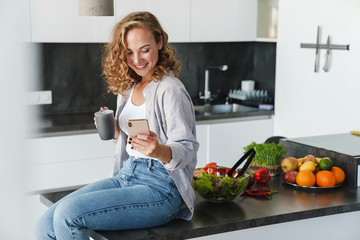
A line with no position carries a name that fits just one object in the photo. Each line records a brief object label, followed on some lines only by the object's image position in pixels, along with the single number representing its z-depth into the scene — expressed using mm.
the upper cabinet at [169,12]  4055
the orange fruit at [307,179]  2543
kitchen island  1996
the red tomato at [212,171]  2423
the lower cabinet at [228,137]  4273
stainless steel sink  4773
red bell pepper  2634
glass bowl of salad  2244
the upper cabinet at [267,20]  4590
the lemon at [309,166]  2578
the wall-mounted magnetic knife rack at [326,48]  3850
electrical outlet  4297
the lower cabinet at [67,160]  3719
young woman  1920
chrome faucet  4817
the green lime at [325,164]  2570
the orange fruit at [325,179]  2533
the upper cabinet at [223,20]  4387
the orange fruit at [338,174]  2588
